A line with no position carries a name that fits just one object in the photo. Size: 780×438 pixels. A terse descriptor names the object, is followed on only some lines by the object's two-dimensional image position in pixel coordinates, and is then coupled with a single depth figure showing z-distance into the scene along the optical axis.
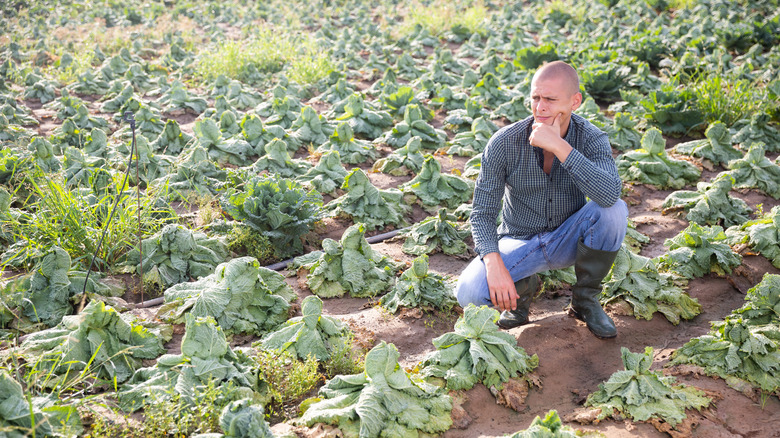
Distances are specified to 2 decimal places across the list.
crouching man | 3.10
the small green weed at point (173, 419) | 2.54
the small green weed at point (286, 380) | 2.90
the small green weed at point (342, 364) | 3.18
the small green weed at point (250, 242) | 4.39
